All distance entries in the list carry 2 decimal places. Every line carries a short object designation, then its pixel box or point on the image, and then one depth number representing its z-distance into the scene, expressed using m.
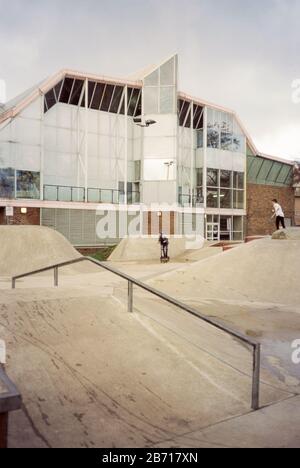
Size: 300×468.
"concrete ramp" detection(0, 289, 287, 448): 4.05
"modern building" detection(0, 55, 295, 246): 26.97
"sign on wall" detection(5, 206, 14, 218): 25.21
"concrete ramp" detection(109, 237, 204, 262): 27.22
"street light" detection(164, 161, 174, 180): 31.02
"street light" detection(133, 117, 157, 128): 29.62
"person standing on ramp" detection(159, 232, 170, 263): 25.60
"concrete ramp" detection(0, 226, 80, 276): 18.42
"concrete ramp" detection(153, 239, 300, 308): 12.76
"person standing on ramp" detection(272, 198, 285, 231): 19.15
